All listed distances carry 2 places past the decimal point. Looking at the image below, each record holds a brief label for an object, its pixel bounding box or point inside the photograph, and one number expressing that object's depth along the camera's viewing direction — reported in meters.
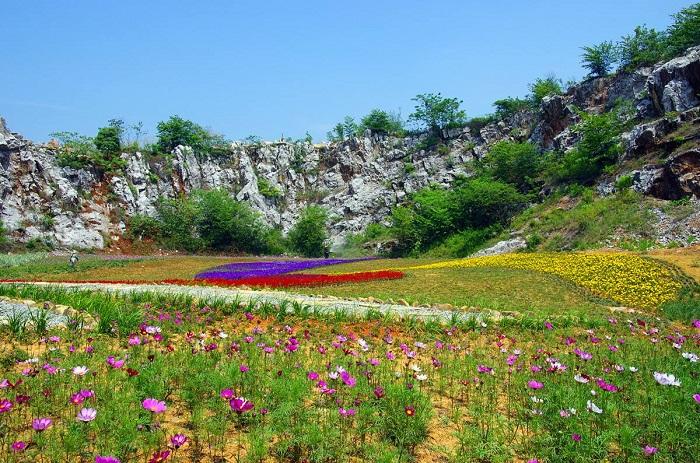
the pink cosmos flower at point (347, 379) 3.91
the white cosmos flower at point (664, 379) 3.91
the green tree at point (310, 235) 51.44
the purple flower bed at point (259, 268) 24.40
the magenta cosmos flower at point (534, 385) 4.03
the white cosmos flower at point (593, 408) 3.57
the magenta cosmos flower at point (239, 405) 3.15
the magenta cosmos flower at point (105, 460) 2.35
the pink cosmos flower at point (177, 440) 2.73
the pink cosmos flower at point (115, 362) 3.97
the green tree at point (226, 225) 48.81
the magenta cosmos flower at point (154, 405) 3.08
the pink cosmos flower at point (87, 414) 2.80
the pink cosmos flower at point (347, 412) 3.62
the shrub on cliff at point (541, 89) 59.39
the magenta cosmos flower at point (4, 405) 3.04
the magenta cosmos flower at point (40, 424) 2.73
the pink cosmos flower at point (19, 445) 2.67
